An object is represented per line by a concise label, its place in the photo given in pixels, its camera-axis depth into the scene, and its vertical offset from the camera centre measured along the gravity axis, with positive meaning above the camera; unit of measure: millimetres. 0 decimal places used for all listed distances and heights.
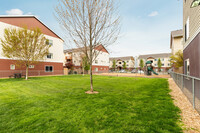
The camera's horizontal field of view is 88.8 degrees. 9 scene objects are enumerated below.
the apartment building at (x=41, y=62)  19219 +2728
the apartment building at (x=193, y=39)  6265 +1888
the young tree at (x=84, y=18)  7031 +3423
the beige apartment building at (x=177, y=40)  25625 +6808
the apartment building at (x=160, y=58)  62156 +4595
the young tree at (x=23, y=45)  14938 +3273
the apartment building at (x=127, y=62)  73850 +2940
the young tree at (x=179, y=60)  19419 +1153
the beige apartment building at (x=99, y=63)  41781 +1523
